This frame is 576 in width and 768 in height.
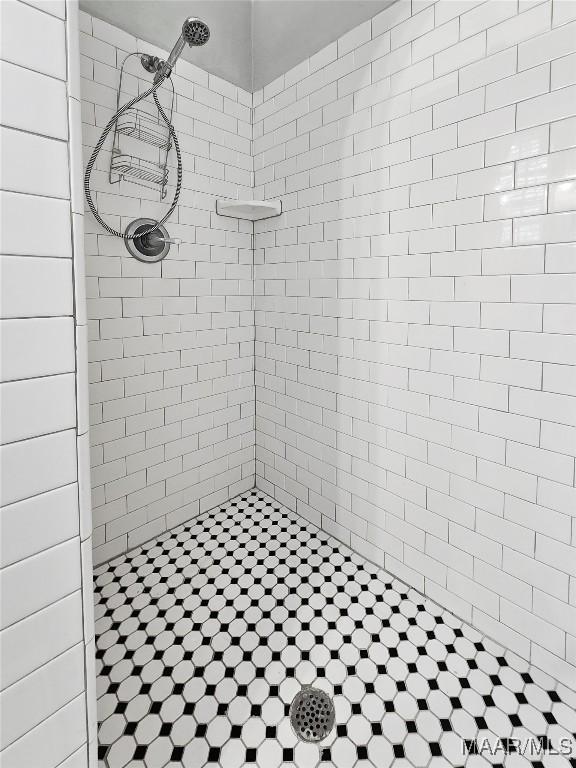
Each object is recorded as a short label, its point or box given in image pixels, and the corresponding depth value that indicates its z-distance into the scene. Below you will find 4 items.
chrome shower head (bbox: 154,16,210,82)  1.26
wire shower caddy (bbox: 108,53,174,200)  1.53
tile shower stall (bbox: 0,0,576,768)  0.61
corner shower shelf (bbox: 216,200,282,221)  1.80
